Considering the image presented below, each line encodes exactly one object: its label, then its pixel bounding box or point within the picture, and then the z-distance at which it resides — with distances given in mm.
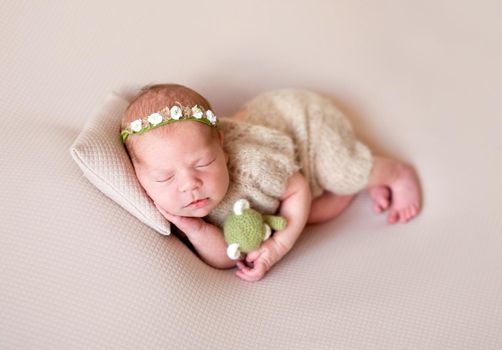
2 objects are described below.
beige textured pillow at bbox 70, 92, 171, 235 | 1130
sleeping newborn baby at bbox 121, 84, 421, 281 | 1163
